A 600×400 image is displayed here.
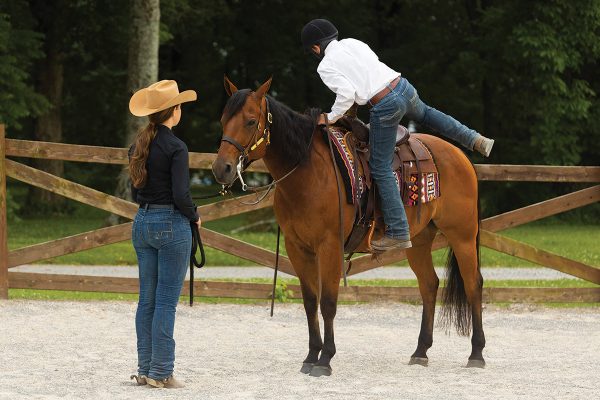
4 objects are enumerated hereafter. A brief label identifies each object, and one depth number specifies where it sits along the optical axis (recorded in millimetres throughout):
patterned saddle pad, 16656
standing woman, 14437
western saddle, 16891
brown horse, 15461
